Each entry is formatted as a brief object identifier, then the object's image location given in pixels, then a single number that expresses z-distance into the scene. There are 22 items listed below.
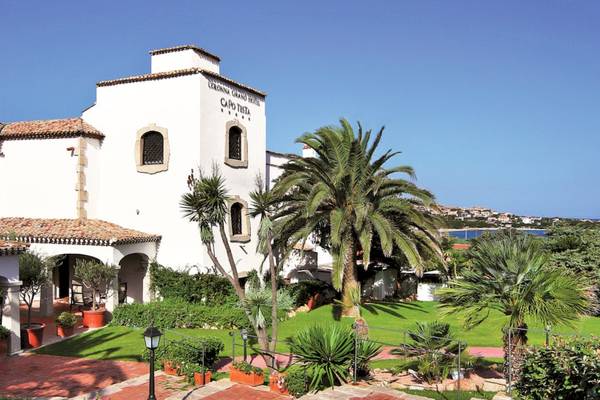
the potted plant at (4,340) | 15.97
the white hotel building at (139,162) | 22.88
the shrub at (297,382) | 11.49
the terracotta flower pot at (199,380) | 12.76
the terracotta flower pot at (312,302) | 23.95
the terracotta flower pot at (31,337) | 17.05
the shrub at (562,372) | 7.65
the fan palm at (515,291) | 10.39
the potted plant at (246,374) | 12.61
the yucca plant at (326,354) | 11.98
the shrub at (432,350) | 12.11
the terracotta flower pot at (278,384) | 11.84
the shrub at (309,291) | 23.78
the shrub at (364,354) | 12.43
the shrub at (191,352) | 13.25
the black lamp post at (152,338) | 9.79
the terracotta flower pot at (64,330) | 18.41
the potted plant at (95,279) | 19.36
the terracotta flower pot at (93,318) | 19.84
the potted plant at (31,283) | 17.08
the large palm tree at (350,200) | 20.61
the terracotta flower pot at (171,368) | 13.53
